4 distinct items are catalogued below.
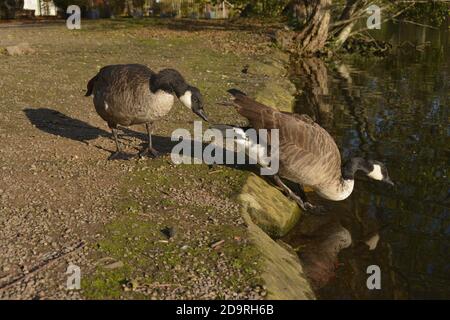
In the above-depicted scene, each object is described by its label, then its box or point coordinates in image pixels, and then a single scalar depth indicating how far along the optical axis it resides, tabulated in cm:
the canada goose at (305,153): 652
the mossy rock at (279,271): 462
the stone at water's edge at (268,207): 634
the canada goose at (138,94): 662
